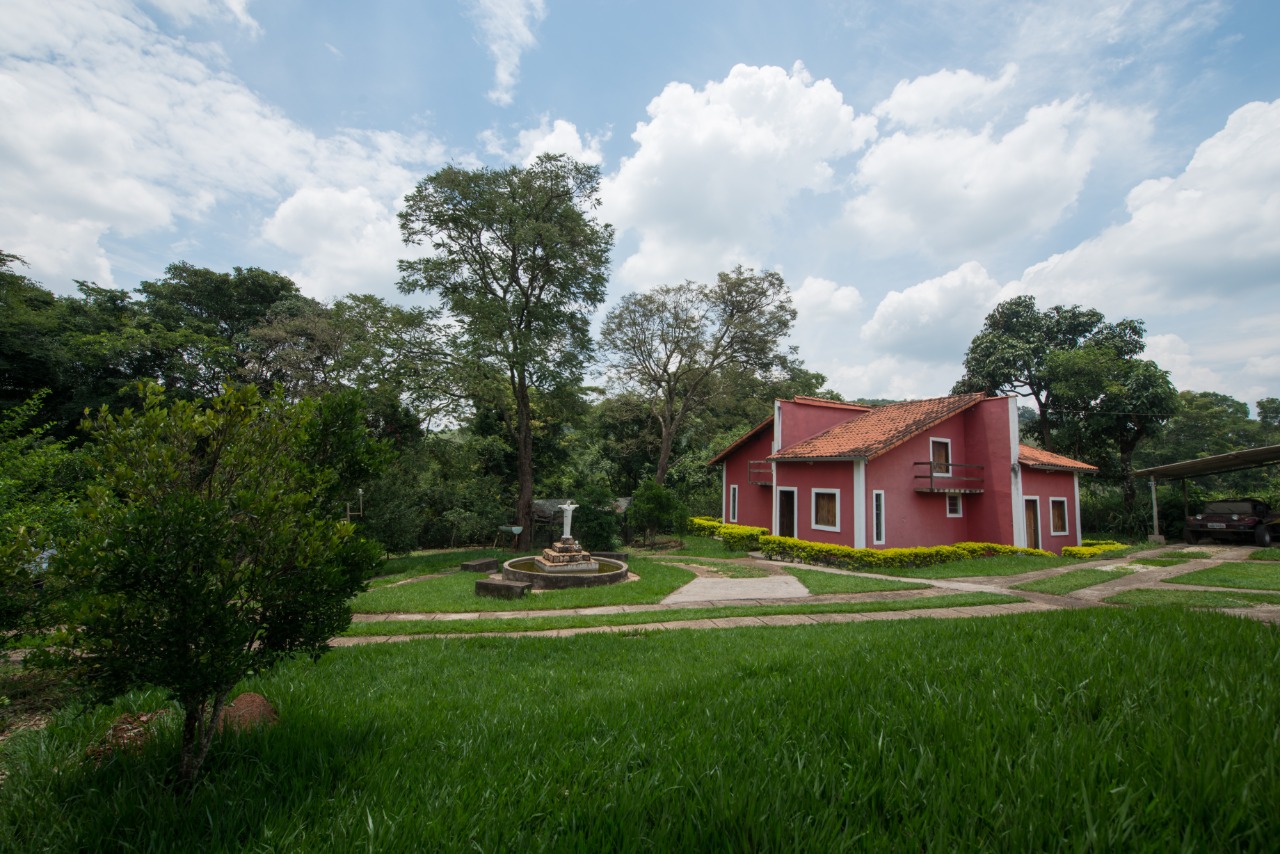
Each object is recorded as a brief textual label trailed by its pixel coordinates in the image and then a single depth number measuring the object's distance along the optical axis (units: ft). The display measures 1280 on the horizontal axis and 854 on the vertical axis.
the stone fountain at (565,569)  40.70
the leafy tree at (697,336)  95.50
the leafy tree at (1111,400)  82.69
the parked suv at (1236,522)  63.72
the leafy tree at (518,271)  60.80
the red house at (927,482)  56.95
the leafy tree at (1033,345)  93.15
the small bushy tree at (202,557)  8.14
